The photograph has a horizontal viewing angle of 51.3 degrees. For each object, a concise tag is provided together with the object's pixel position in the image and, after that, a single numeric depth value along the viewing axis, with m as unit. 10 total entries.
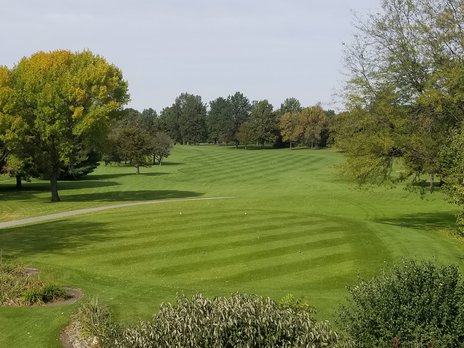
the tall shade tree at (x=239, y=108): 178.85
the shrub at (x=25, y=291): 16.70
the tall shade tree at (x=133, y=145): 77.50
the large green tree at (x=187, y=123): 191.81
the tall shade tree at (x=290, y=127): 141.00
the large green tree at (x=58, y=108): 47.31
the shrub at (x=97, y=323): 12.45
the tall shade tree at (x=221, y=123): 170.18
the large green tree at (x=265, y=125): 150.25
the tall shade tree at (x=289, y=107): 179.45
